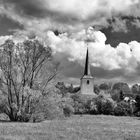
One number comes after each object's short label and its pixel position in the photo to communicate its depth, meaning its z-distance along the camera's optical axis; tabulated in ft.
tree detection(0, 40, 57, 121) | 107.76
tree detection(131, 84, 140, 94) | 577.35
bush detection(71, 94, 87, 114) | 265.13
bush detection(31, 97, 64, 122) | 106.63
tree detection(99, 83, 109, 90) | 559.71
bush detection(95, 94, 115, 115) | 253.22
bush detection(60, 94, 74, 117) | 124.93
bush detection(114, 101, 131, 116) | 247.91
